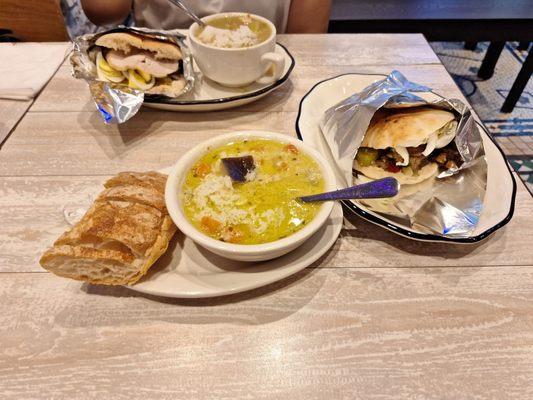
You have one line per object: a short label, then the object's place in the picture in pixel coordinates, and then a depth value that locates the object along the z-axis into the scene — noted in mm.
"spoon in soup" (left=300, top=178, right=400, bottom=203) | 332
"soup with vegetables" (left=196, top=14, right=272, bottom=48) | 538
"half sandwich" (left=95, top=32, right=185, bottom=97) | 539
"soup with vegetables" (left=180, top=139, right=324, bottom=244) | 335
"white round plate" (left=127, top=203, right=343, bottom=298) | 320
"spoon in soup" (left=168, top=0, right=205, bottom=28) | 557
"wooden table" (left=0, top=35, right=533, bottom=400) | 290
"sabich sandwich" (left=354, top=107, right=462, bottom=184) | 465
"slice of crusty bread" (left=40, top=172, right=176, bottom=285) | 312
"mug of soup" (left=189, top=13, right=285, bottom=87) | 514
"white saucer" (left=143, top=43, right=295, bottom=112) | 527
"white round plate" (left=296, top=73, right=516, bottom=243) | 365
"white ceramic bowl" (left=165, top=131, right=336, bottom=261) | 310
